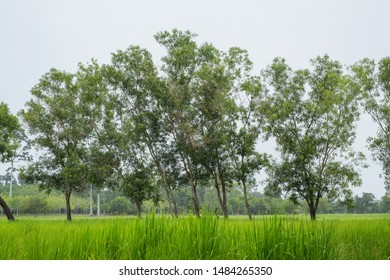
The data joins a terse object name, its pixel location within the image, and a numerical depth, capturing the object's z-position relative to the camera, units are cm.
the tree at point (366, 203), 10750
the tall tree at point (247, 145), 4159
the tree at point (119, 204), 9018
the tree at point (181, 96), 4203
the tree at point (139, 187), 4241
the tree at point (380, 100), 4331
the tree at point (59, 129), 4578
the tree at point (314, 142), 4019
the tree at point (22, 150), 4175
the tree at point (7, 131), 3997
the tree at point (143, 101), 4466
